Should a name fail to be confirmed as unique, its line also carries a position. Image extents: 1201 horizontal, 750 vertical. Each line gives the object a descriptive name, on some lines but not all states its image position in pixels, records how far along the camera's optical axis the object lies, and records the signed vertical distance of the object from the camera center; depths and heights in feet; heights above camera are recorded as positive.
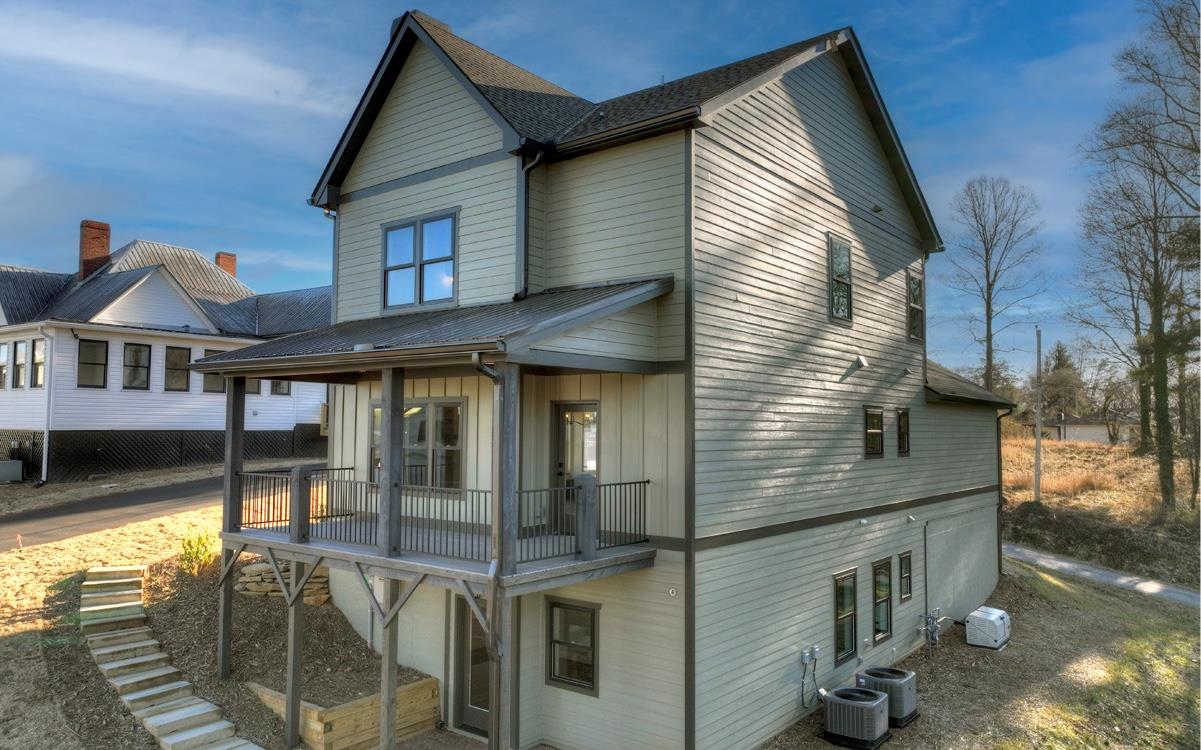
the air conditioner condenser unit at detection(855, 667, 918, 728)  35.86 -13.99
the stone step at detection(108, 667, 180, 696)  32.89 -12.65
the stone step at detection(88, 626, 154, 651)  35.53 -11.47
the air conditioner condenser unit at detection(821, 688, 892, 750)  32.37 -14.06
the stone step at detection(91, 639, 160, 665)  34.77 -11.91
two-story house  29.27 +0.88
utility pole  90.74 +0.65
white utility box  48.18 -14.49
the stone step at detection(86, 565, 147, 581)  40.78 -9.29
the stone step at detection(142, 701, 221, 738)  30.63 -13.54
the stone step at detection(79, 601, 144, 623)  37.32 -10.62
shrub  43.62 -8.82
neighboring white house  72.90 +4.07
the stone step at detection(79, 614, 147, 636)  36.68 -11.10
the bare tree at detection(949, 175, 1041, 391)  107.34 +25.12
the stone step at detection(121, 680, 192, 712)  32.09 -13.09
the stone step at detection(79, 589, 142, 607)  38.52 -10.17
